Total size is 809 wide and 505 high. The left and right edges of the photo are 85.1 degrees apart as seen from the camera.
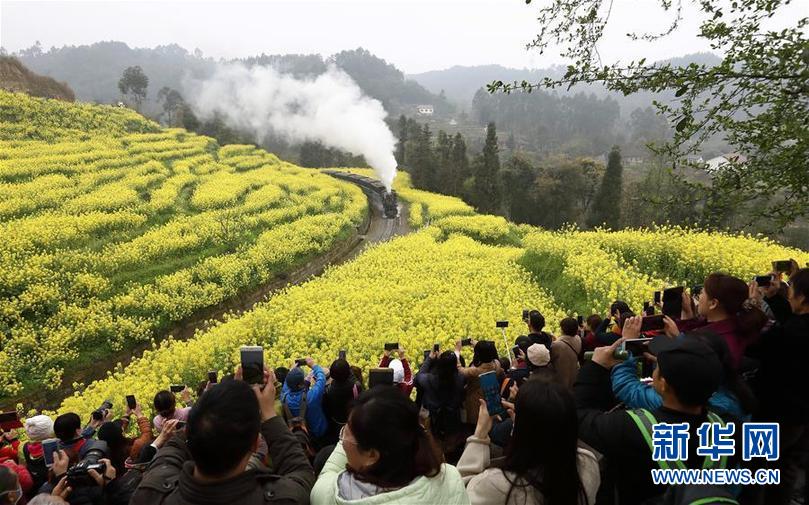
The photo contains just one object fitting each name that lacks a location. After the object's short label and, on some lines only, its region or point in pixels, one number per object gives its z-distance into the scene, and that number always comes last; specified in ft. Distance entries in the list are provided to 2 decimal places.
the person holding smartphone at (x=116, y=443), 11.88
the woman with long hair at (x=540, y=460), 7.11
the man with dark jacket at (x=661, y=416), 7.39
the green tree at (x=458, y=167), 133.28
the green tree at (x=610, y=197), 96.37
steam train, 102.99
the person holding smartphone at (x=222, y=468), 6.54
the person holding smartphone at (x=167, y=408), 14.06
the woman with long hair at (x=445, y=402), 14.03
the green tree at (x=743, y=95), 12.66
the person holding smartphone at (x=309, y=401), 13.47
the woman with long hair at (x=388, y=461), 6.77
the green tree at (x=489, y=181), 113.50
